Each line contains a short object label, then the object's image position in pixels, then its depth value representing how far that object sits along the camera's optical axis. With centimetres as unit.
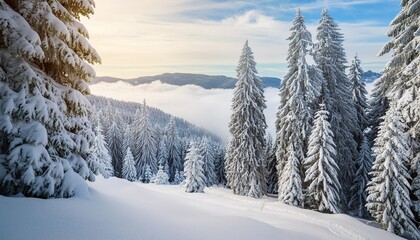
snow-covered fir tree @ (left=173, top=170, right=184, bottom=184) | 6345
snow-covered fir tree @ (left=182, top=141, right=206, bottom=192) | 3284
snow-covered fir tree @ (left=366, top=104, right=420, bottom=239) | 1825
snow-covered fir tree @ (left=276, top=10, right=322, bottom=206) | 2691
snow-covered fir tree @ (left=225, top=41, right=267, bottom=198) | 3192
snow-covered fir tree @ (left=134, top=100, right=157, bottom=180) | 6103
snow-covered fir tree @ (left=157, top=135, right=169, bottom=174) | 6531
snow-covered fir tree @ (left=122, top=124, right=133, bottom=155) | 6353
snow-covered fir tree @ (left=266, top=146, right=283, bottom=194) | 4353
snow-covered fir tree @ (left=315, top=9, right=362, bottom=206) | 2847
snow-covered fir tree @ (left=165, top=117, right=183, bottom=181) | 6775
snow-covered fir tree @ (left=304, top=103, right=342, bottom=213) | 2394
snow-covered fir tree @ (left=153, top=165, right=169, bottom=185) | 4845
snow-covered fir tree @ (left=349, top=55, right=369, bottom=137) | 3350
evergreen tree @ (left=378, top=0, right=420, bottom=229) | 1595
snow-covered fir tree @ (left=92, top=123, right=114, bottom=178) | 4081
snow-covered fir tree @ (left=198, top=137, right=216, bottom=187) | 5416
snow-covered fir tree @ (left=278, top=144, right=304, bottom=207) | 2644
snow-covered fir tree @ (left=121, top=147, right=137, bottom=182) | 5544
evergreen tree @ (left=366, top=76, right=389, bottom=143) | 2995
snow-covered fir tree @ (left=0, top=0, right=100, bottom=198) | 746
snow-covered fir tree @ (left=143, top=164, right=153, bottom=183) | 5944
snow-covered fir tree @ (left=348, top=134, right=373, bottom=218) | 2852
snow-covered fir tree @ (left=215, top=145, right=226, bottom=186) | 6226
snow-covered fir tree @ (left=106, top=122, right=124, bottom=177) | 6197
